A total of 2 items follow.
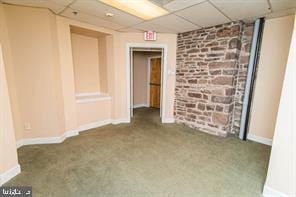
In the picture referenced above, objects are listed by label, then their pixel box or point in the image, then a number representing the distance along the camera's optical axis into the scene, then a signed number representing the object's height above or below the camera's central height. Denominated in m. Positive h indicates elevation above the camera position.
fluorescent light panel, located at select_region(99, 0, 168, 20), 2.36 +1.02
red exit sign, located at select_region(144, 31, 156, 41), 3.87 +0.89
